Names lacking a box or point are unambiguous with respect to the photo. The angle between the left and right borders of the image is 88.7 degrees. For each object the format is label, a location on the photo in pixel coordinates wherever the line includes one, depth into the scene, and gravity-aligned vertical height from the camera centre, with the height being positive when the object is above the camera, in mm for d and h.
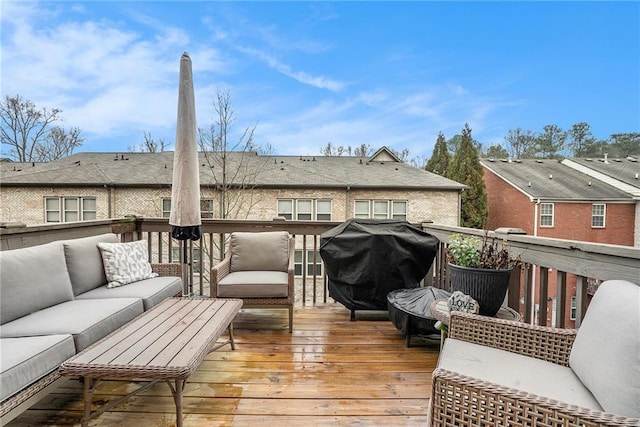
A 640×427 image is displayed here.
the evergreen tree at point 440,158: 17705 +2530
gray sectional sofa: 1570 -750
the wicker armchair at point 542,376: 1040 -668
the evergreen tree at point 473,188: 14703 +716
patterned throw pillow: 2976 -580
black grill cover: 3326 -591
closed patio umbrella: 3084 +391
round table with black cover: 2734 -918
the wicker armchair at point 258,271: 3148 -752
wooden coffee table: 1551 -800
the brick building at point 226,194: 11898 +325
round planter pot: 2268 -578
